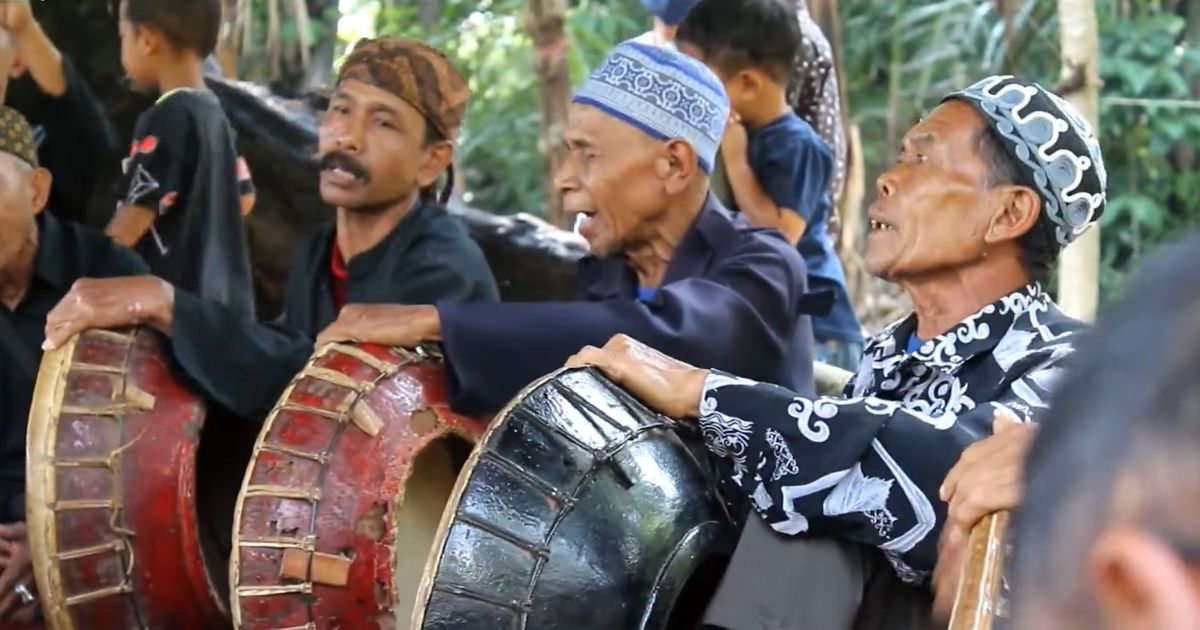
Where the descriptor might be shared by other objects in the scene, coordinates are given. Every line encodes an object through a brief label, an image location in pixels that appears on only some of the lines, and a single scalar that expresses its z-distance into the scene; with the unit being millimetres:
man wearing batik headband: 2316
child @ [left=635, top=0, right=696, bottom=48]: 3473
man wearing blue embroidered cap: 2031
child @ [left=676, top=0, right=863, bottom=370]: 3094
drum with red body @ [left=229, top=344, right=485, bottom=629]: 1967
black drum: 1641
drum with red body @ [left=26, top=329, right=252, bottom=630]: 2143
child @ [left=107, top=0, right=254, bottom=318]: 3141
